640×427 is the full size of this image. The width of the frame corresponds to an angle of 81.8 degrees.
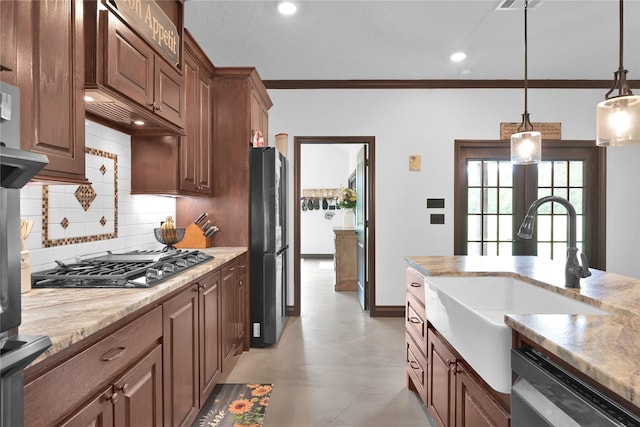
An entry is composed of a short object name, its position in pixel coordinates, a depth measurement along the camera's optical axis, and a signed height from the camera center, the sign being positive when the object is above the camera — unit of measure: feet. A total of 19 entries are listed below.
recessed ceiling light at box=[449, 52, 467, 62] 11.71 +5.03
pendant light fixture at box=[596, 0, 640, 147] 5.34 +1.44
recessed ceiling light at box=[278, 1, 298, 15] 8.87 +5.03
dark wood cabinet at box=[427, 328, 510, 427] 4.04 -2.36
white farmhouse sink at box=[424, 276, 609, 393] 3.68 -1.39
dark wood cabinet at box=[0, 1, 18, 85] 3.48 +1.62
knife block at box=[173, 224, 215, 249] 10.16 -0.74
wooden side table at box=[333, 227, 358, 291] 18.71 -2.42
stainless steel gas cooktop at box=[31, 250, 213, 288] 5.09 -0.90
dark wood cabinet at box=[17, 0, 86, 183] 3.82 +1.45
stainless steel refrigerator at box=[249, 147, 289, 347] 10.69 -0.96
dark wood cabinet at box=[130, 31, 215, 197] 8.46 +1.41
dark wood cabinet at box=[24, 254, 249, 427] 3.16 -1.84
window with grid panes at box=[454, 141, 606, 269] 14.32 +0.66
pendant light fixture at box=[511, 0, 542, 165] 7.84 +1.42
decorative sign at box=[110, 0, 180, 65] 5.64 +3.19
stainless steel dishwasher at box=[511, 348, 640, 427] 2.27 -1.31
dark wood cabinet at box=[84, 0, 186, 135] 5.03 +2.17
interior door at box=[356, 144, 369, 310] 14.79 -0.63
